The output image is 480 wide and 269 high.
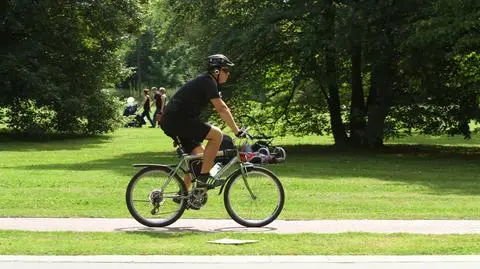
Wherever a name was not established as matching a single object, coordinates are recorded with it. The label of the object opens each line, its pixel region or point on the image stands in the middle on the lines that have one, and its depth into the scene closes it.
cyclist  9.02
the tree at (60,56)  27.20
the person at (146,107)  36.74
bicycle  9.19
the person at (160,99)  30.52
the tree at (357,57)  19.55
